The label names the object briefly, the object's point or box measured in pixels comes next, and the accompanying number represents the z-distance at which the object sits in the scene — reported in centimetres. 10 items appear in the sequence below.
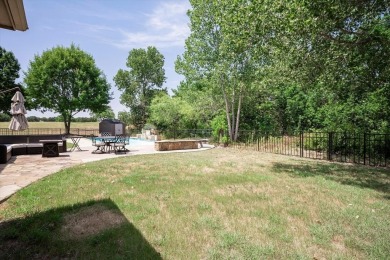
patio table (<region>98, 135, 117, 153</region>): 1398
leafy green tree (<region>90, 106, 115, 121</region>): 6301
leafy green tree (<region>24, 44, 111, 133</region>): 3284
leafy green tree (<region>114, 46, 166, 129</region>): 4675
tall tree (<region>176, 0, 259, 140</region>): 1708
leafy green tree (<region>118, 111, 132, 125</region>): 4206
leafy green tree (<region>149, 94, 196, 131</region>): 2594
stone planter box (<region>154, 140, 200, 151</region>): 1542
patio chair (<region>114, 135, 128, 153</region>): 1402
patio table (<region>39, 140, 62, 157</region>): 1191
